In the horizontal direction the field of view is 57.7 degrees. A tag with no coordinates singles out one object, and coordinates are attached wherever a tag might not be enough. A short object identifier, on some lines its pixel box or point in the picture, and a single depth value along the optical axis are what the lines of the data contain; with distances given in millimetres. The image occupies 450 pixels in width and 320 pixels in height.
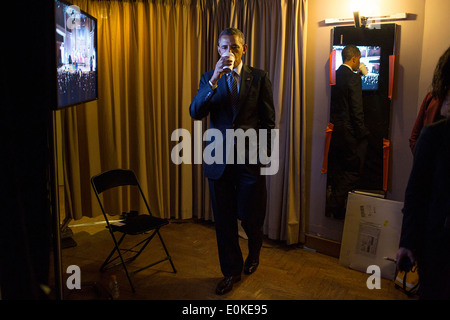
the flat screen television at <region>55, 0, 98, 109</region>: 2404
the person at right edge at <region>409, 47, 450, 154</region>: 2760
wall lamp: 3139
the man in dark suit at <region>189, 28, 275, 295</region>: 2801
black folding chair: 2969
